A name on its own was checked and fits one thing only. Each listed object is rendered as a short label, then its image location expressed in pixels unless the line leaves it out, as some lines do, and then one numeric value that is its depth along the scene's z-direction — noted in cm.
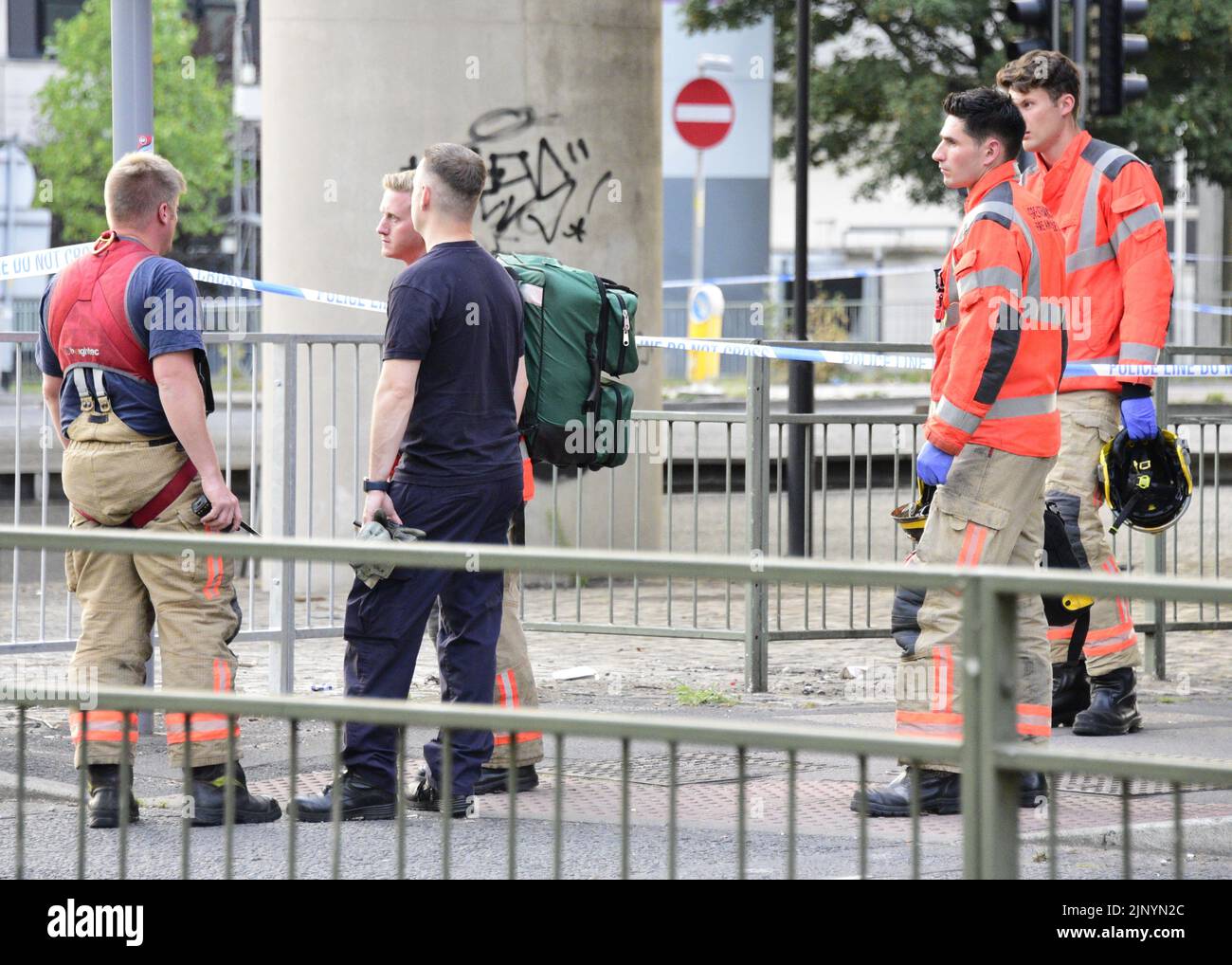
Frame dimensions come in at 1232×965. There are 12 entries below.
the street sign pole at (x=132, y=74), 1313
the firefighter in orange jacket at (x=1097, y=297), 1278
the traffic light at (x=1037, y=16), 1939
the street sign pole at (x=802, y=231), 2306
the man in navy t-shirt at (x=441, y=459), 1058
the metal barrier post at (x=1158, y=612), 1545
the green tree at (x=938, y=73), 4341
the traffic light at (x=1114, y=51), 1928
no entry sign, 3400
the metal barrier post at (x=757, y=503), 1484
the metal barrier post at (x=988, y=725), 601
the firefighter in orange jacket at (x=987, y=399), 1069
